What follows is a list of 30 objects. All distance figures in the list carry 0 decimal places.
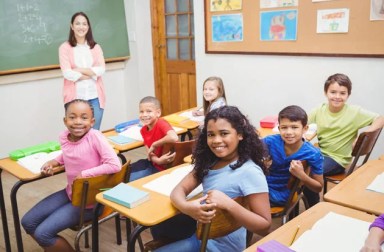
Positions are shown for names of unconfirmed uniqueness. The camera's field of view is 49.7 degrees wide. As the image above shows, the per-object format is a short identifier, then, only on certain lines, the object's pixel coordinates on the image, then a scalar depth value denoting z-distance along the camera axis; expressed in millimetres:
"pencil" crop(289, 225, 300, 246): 1399
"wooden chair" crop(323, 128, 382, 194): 2611
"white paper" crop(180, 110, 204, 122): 3500
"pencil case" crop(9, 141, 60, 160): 2595
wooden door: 5391
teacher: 3881
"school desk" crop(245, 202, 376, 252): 1416
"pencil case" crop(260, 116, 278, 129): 3211
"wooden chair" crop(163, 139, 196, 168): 2580
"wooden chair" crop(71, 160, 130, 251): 2051
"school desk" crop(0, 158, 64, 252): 2303
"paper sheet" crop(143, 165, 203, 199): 1952
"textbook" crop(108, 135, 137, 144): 2852
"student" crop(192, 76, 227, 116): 3320
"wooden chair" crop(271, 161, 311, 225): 2123
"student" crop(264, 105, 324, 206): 2188
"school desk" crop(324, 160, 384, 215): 1649
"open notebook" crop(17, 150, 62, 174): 2424
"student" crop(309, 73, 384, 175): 2924
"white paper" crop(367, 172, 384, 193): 1806
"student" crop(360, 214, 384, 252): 1255
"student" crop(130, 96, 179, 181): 2689
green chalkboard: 4328
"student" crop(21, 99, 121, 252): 2188
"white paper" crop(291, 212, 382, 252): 1336
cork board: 3605
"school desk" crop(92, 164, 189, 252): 1671
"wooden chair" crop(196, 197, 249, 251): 1602
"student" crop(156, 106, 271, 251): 1648
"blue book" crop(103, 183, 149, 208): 1776
